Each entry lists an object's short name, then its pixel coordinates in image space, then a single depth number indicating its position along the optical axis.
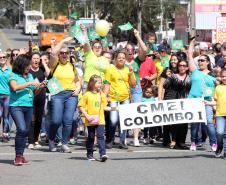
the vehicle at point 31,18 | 94.56
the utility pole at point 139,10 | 60.38
